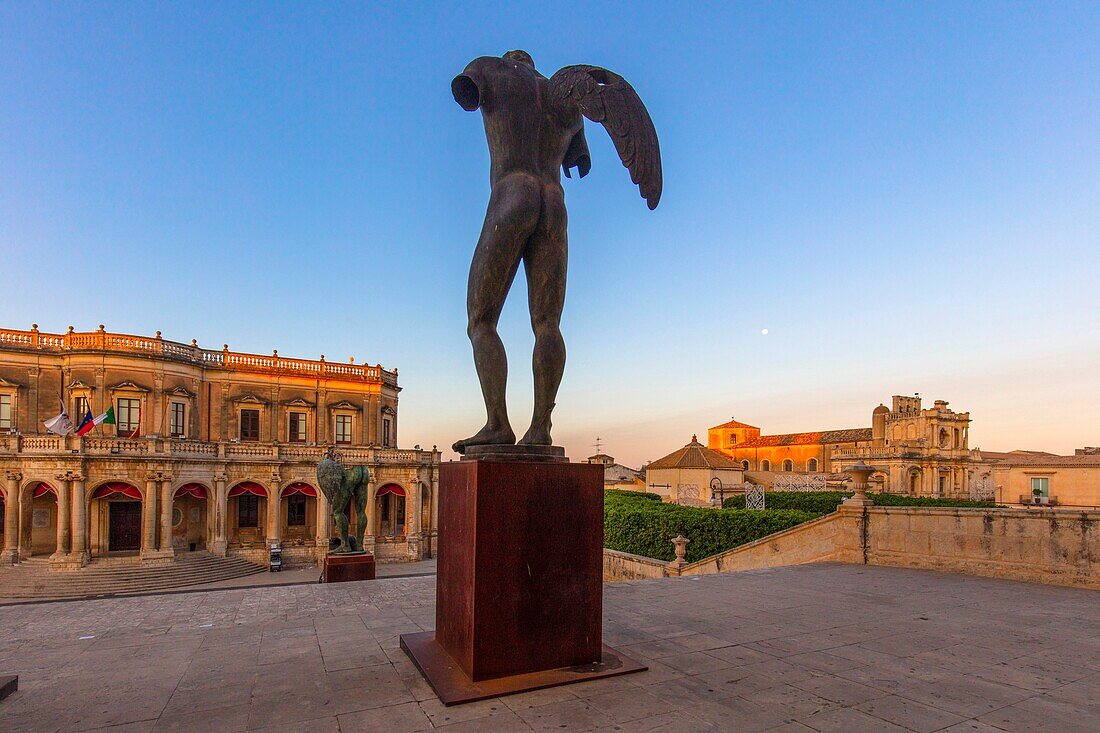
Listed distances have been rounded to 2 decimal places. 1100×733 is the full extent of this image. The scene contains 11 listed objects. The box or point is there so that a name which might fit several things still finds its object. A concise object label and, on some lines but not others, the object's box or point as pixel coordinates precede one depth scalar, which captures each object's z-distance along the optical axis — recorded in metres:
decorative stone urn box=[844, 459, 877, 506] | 11.10
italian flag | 25.94
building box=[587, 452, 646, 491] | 49.22
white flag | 26.92
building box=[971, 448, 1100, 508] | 34.44
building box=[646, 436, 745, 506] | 38.44
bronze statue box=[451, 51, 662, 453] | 4.15
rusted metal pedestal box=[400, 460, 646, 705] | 3.59
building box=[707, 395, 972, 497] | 47.81
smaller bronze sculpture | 12.61
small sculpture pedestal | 10.23
